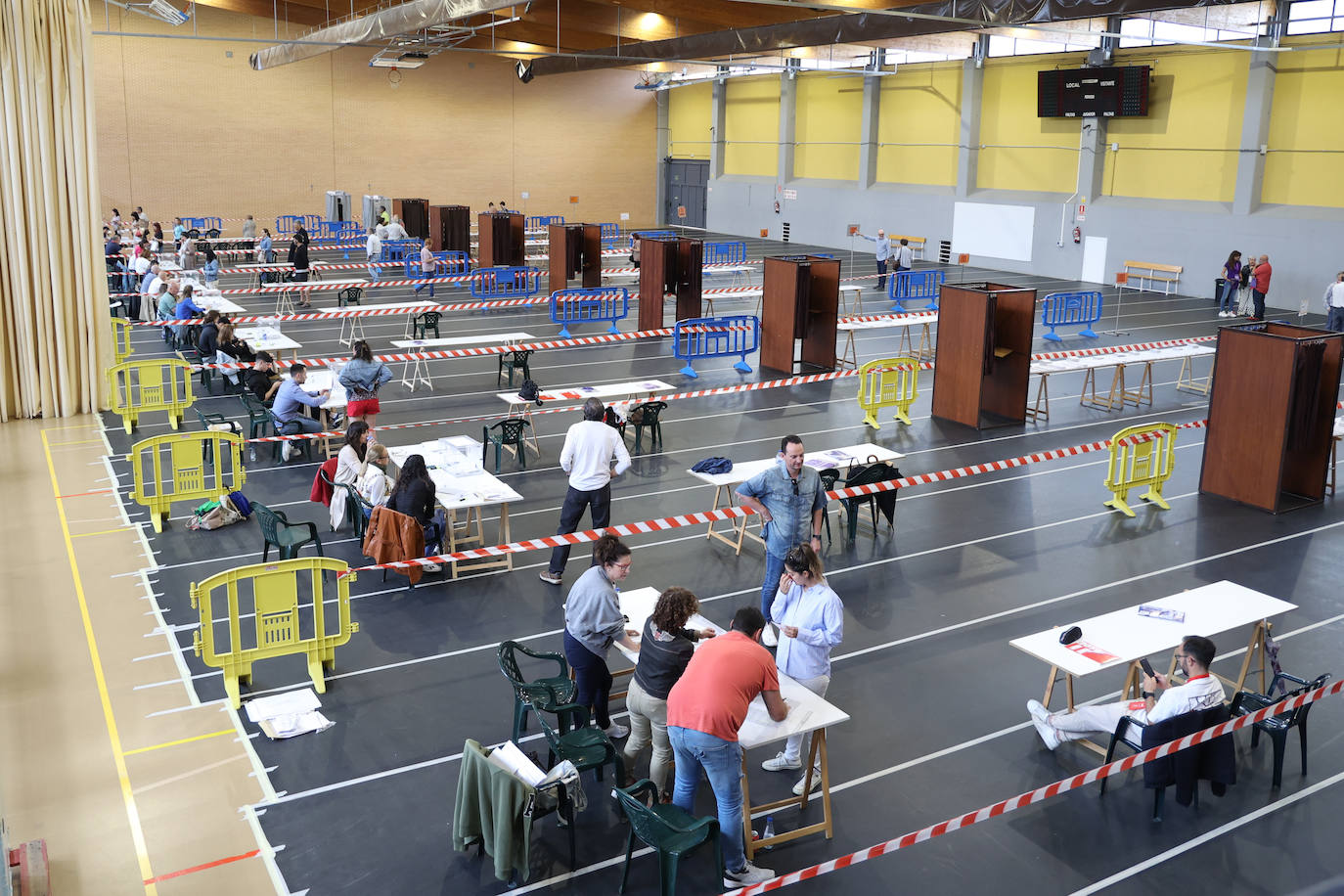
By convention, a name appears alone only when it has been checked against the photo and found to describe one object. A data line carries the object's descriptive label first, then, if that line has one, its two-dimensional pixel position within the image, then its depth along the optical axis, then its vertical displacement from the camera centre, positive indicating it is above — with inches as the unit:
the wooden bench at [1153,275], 1147.9 -13.6
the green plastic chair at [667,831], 214.5 -114.2
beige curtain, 567.5 +6.2
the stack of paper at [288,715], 293.4 -128.1
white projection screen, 1302.9 +31.6
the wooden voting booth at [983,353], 613.6 -53.1
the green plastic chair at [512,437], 527.2 -93.2
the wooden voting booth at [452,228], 1349.7 +17.6
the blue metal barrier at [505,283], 1143.6 -40.4
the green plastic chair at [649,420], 564.1 -87.2
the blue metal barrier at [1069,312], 888.9 -44.1
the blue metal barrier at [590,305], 953.5 -52.5
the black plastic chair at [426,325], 843.1 -63.2
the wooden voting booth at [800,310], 754.8 -39.6
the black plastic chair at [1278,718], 271.3 -110.5
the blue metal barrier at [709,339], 789.2 -66.1
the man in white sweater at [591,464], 374.3 -73.7
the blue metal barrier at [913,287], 1029.2 -30.8
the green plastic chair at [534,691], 267.9 -108.6
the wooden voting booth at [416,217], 1499.8 +32.7
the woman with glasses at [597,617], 269.0 -90.4
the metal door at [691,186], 1888.5 +107.6
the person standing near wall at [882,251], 1168.8 +2.5
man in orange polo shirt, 218.5 -90.5
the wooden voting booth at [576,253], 1090.7 -7.9
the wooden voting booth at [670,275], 892.0 -21.3
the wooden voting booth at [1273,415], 477.1 -65.7
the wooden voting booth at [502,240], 1238.3 +5.1
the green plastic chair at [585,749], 253.3 -115.3
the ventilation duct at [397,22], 859.4 +192.9
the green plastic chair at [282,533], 387.5 -104.0
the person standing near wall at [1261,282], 958.4 -14.7
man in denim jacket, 329.4 -74.1
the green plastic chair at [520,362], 693.9 -73.9
